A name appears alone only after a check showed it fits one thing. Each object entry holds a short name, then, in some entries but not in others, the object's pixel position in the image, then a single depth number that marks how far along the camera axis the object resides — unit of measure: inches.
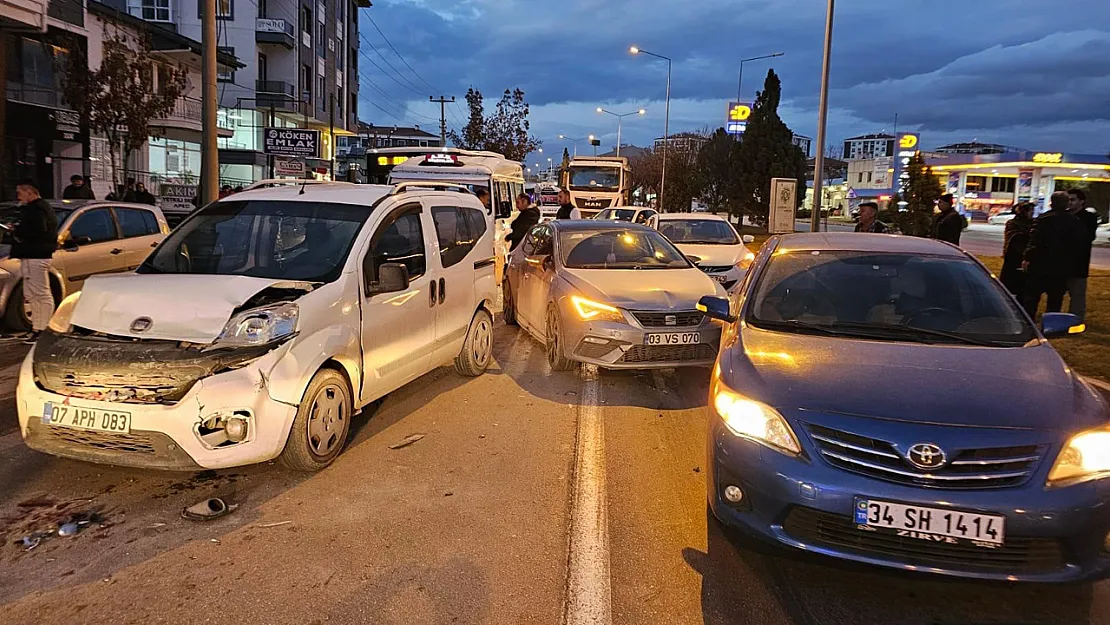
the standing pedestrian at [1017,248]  393.4
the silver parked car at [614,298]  282.7
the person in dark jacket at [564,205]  624.1
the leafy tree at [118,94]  732.7
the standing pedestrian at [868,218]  438.5
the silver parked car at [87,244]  363.6
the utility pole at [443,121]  2240.9
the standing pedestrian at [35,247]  342.6
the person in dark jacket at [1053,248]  351.3
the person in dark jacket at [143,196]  658.0
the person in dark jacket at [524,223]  522.9
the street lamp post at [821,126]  753.0
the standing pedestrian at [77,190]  549.0
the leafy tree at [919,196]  1039.6
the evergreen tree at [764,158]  1750.7
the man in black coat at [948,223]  433.7
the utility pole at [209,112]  502.3
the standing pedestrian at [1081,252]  355.6
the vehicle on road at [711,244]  517.0
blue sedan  127.6
